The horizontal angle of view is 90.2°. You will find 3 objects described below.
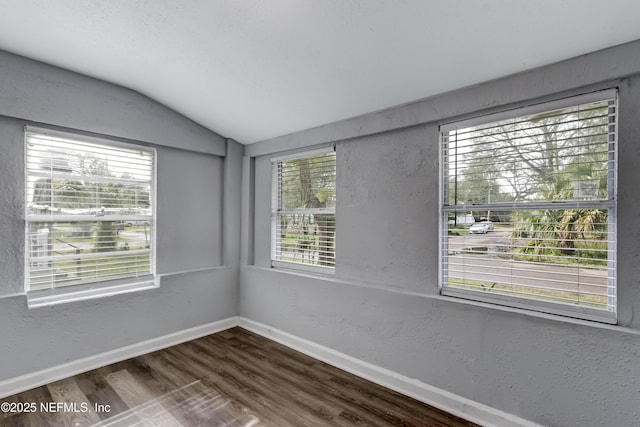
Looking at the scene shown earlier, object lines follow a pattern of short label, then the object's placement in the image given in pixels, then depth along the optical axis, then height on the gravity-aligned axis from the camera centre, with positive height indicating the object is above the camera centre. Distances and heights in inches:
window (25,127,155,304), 104.0 -0.2
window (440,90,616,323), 72.1 +2.0
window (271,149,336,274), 127.4 +1.2
